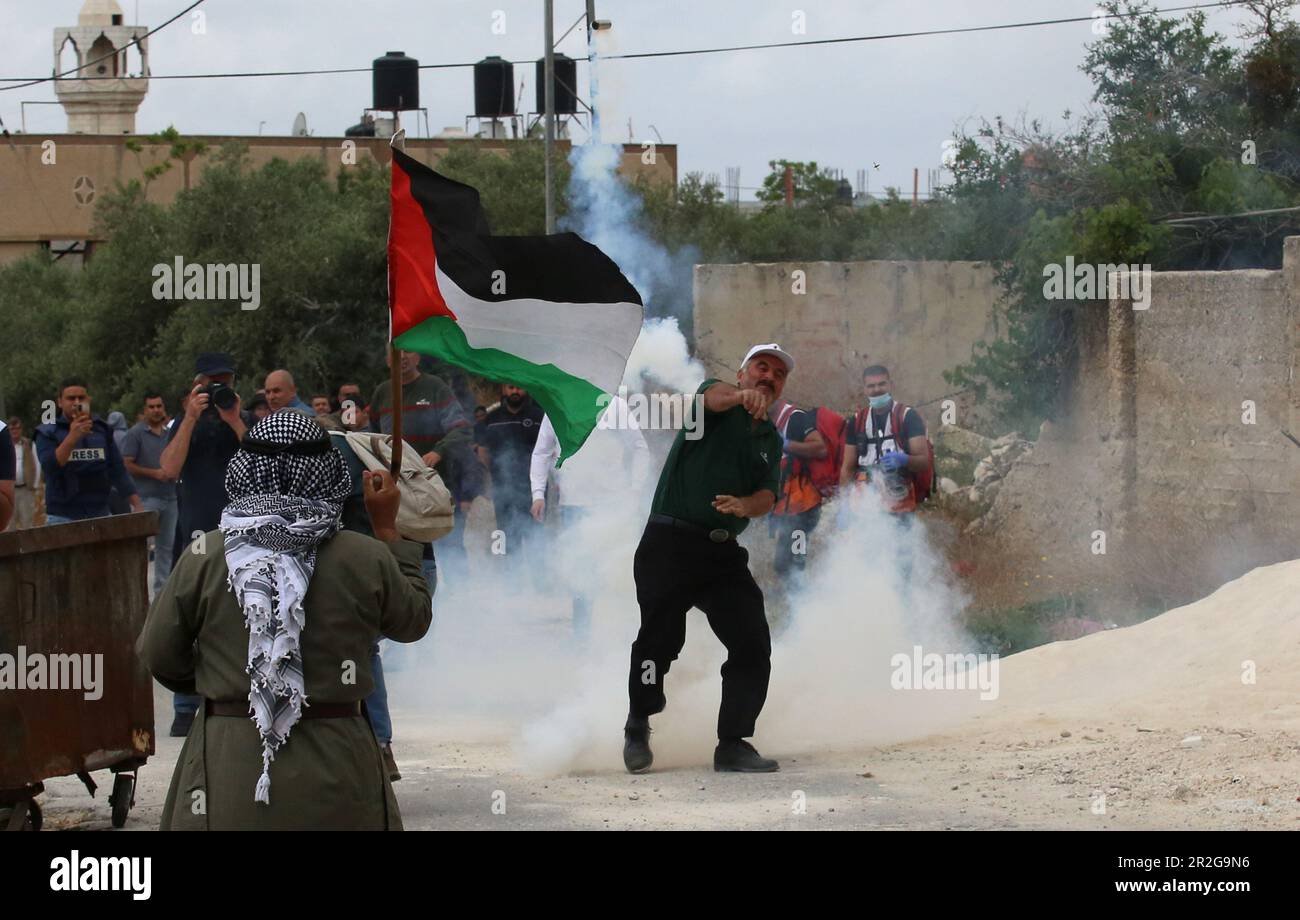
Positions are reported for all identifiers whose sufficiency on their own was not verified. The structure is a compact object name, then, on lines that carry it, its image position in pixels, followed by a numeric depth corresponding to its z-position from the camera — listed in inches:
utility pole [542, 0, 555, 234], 687.7
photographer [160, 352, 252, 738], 382.9
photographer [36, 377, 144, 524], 462.0
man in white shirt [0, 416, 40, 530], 658.2
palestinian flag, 258.1
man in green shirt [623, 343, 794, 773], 316.5
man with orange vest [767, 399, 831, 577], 454.0
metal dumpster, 257.1
